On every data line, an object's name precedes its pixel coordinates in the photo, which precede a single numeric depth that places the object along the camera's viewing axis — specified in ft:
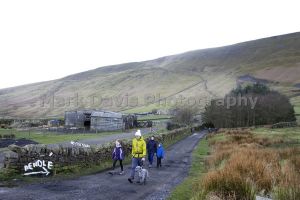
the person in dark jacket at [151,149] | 77.15
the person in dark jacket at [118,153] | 63.56
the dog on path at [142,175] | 52.67
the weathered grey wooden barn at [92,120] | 223.81
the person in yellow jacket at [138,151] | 52.26
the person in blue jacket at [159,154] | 74.86
